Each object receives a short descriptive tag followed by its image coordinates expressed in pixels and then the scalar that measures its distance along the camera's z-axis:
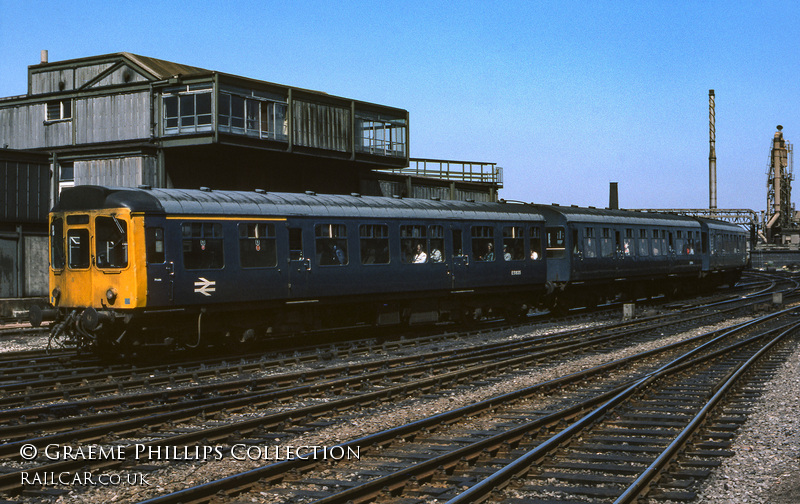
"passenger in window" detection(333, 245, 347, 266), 17.92
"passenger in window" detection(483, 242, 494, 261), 22.05
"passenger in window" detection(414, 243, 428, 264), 19.95
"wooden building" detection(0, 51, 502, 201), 30.14
